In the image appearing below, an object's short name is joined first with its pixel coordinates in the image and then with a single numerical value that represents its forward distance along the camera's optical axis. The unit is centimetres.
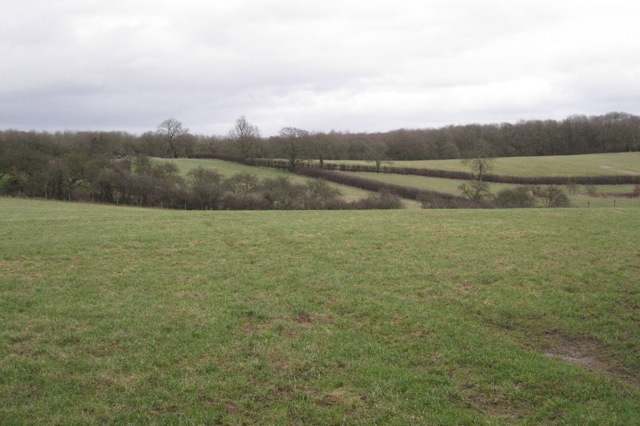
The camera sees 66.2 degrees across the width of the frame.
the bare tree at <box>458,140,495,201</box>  6900
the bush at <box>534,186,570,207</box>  6281
